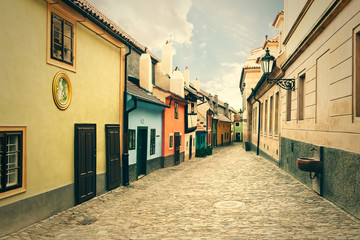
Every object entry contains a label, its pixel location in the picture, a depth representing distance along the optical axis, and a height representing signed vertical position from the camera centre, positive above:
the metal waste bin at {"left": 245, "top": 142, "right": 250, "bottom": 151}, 32.30 -2.68
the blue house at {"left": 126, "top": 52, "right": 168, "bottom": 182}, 12.15 +0.10
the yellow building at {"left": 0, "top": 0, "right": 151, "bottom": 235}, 5.77 +0.35
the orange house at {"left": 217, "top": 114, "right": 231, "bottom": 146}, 50.09 -1.67
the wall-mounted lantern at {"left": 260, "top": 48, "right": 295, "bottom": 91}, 11.73 +2.45
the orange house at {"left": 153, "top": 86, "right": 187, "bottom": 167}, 17.06 -0.39
